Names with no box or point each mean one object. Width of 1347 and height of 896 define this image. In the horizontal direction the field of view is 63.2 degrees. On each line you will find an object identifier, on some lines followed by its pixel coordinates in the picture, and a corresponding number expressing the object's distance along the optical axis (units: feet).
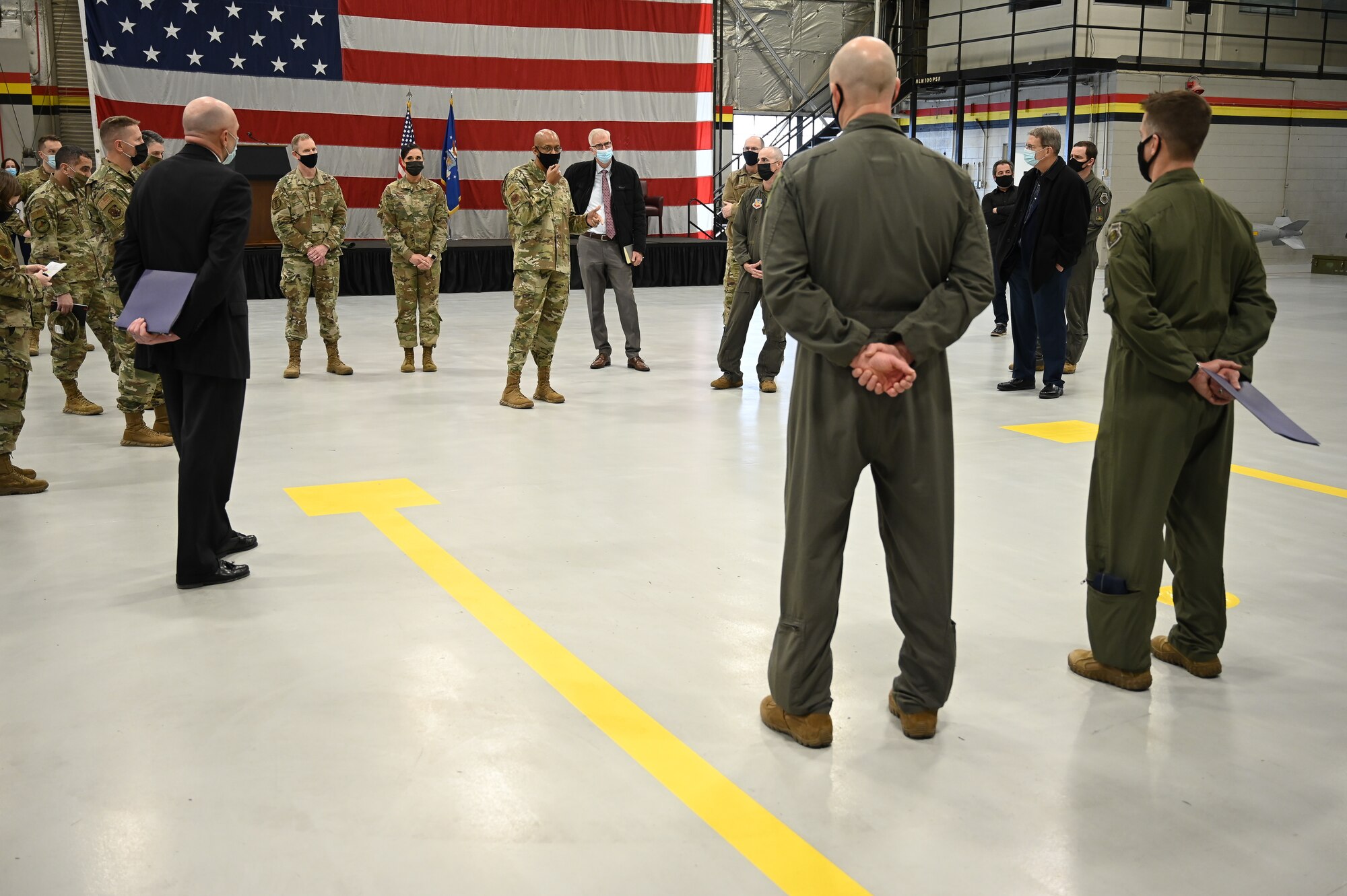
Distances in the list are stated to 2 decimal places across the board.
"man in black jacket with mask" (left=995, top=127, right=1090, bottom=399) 24.53
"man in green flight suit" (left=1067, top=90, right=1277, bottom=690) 9.45
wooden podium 47.37
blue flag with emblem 53.26
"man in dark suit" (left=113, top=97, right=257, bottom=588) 12.48
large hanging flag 48.49
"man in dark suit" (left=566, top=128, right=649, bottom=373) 29.30
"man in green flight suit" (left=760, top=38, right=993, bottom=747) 8.35
